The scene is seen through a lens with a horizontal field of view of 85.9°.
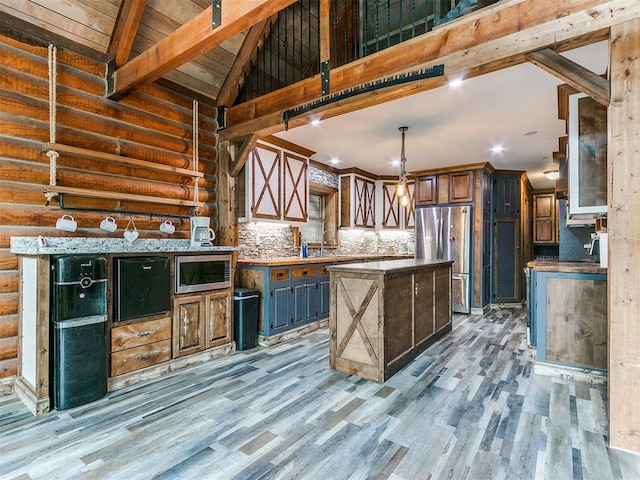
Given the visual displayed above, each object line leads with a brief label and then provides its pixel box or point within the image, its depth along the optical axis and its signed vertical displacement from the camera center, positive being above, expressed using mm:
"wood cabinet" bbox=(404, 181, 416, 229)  7887 +591
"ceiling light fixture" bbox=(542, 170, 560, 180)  6184 +1195
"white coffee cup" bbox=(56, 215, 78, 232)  2986 +144
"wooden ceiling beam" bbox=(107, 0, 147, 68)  3141 +2010
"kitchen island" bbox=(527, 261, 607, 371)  3152 -718
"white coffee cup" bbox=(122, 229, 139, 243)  3463 +63
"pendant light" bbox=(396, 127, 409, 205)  4359 +676
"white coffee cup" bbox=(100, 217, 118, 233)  3307 +159
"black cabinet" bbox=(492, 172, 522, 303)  6930 +6
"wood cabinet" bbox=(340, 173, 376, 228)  7000 +819
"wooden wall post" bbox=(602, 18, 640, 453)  2088 +12
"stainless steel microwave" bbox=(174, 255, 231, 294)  3490 -337
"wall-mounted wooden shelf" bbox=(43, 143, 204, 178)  2989 +807
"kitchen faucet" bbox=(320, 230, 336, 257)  6469 +14
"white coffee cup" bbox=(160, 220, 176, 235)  3828 +158
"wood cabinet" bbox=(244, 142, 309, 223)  4816 +849
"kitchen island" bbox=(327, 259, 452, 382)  3154 -751
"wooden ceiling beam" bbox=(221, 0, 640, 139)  2125 +1423
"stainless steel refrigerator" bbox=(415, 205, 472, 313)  6389 -11
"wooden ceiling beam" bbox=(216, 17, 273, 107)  4043 +2160
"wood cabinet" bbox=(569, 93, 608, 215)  2953 +743
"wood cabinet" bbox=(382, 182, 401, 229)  7785 +764
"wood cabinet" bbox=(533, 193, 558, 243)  8742 +563
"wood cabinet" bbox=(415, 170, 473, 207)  6495 +1023
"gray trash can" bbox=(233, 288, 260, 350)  4098 -930
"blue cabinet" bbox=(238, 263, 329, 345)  4328 -721
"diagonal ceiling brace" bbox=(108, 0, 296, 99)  2323 +1552
